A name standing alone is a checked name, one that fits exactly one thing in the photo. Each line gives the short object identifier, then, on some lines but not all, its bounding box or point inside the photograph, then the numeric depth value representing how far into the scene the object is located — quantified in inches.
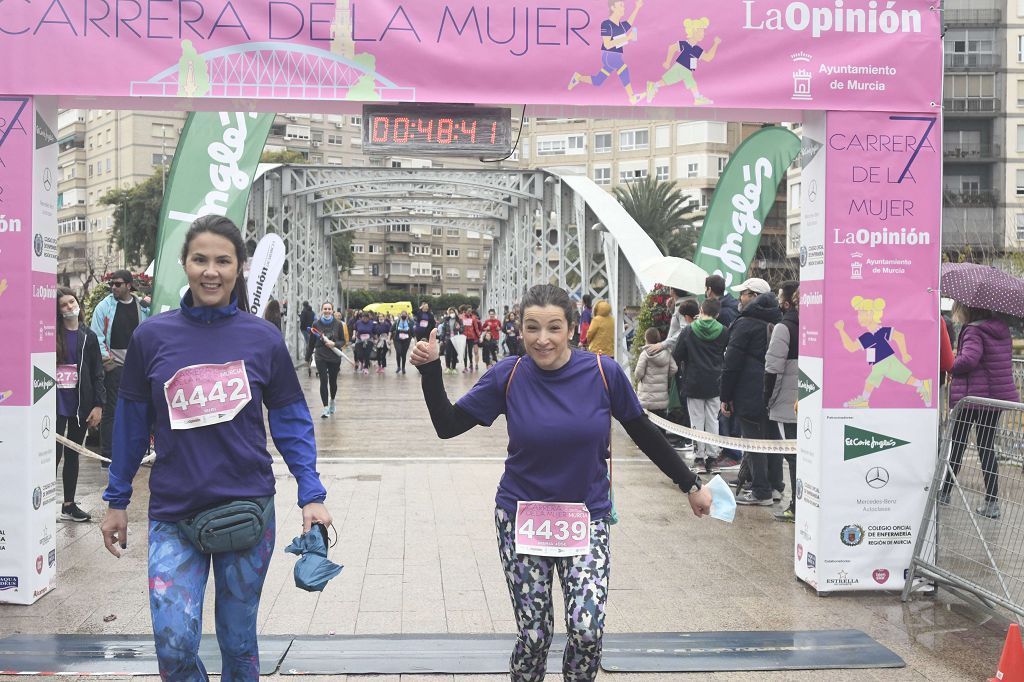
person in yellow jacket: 583.5
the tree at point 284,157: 2650.1
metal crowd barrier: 230.8
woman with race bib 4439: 151.6
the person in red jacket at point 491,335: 1274.6
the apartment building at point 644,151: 3152.1
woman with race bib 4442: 139.3
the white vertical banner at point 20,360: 245.8
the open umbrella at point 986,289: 334.6
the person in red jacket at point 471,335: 1258.0
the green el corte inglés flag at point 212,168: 454.3
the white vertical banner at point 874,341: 260.7
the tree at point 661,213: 2217.0
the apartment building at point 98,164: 3314.5
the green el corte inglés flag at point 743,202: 557.9
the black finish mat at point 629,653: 200.8
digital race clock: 258.4
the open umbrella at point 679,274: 561.3
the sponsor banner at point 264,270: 539.5
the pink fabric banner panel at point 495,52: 246.8
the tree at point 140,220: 2434.8
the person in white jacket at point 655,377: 492.7
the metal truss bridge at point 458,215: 858.9
